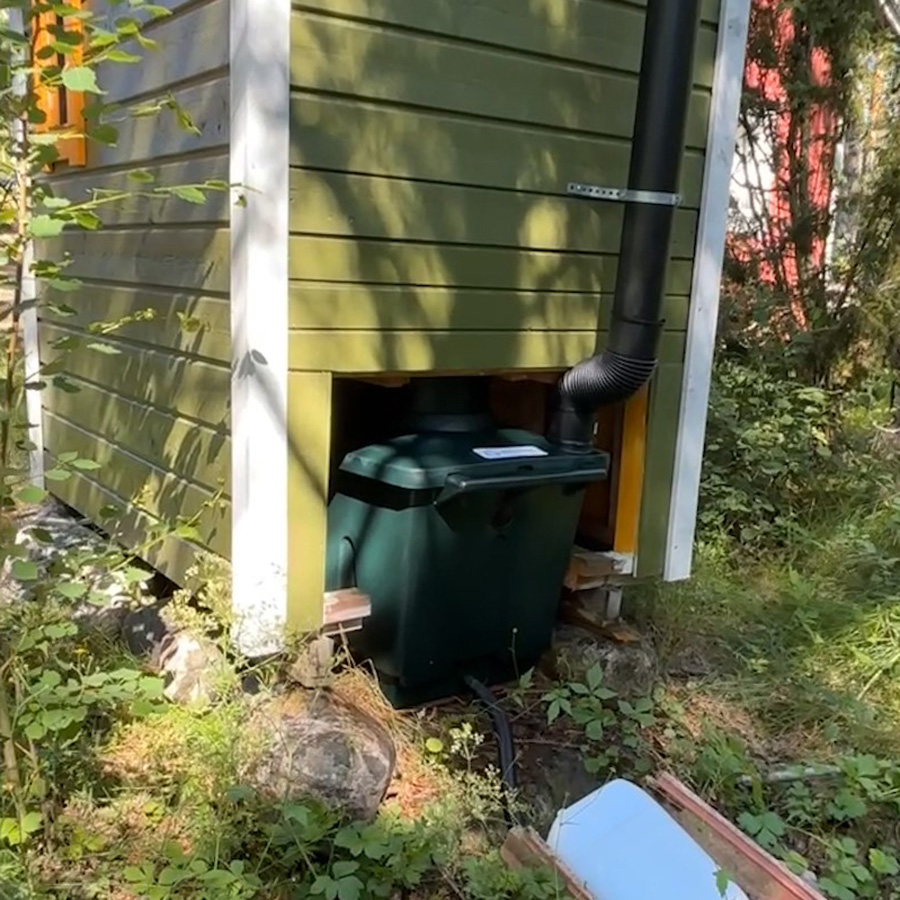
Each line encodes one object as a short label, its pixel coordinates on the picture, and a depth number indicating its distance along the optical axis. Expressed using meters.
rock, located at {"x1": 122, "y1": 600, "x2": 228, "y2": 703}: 2.56
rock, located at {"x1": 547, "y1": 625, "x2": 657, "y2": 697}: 3.06
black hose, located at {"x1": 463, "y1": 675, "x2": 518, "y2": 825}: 2.60
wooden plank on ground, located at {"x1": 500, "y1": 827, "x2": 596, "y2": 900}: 2.17
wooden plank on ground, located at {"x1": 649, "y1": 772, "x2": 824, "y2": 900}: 2.23
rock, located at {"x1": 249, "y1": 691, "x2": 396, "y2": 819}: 2.34
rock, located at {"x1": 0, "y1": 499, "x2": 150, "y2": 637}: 2.22
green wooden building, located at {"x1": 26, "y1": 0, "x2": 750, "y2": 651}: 2.30
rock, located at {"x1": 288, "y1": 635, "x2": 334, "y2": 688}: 2.58
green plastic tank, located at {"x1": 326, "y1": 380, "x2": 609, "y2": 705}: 2.58
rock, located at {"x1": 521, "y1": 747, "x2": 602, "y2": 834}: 2.62
